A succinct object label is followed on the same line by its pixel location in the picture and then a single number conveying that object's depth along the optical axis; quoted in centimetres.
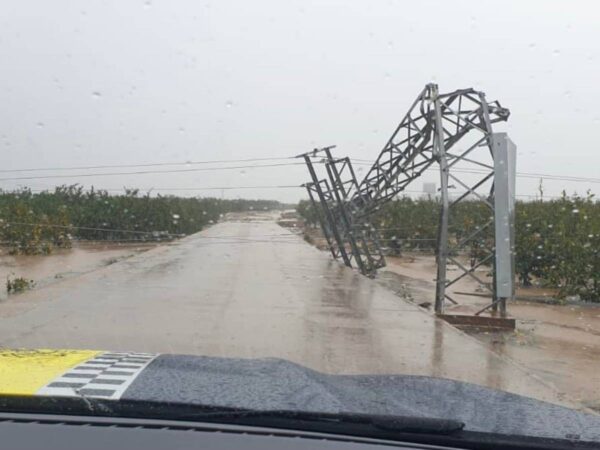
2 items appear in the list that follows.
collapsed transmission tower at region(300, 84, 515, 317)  1101
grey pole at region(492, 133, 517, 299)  1085
